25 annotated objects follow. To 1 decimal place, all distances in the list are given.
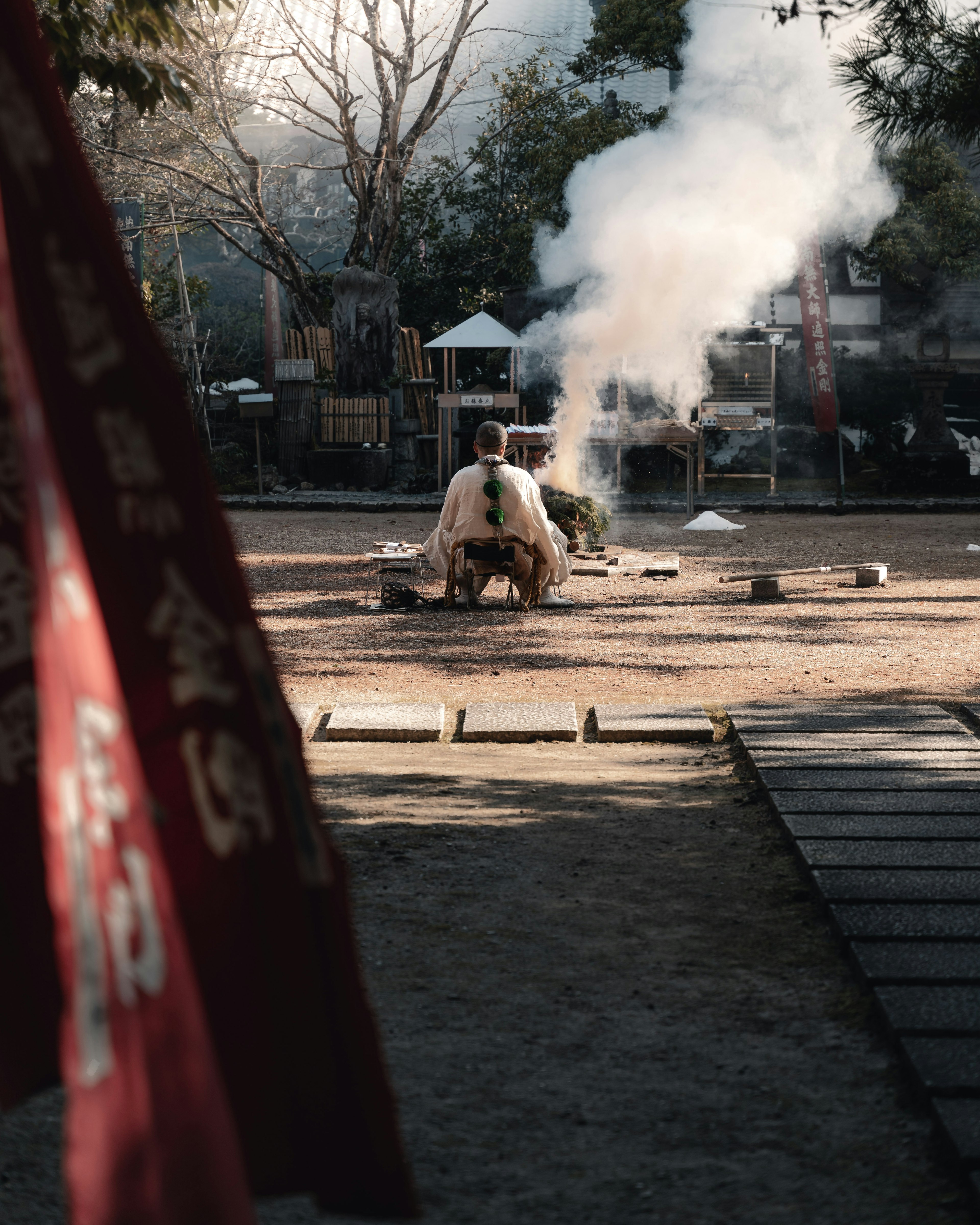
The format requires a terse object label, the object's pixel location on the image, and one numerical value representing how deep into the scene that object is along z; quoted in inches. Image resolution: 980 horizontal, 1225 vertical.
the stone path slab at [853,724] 397.7
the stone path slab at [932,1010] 193.9
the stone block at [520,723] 422.6
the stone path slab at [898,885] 248.1
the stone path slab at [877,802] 307.9
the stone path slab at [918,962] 212.4
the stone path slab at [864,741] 373.1
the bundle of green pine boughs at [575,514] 904.9
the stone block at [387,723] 420.5
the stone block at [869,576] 780.0
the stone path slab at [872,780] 326.6
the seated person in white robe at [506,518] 666.8
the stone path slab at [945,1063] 177.0
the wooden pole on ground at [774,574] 798.5
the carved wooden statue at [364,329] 1584.6
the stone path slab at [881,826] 287.9
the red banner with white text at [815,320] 1400.1
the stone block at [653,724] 414.6
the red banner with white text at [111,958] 85.8
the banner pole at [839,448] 1268.5
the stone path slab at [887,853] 268.1
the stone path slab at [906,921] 230.4
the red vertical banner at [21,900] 113.3
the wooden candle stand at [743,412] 1380.4
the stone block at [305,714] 430.0
